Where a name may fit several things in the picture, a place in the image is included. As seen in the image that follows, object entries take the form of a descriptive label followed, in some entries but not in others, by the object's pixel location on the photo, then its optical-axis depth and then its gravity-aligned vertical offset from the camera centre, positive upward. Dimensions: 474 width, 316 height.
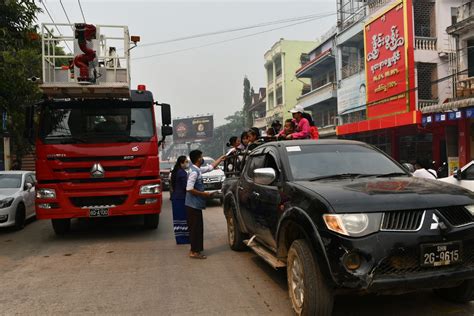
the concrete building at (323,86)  29.61 +4.98
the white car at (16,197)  9.64 -0.82
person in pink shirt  7.69 +0.52
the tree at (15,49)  9.06 +2.57
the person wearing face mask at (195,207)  6.96 -0.80
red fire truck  8.17 +0.37
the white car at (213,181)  14.98 -0.83
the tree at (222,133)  81.44 +4.38
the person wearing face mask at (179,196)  7.89 -0.69
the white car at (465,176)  8.98 -0.55
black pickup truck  3.47 -0.70
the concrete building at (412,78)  18.67 +3.54
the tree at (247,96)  64.09 +8.80
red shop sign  19.97 +4.39
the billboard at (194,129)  77.81 +5.05
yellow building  41.88 +7.81
